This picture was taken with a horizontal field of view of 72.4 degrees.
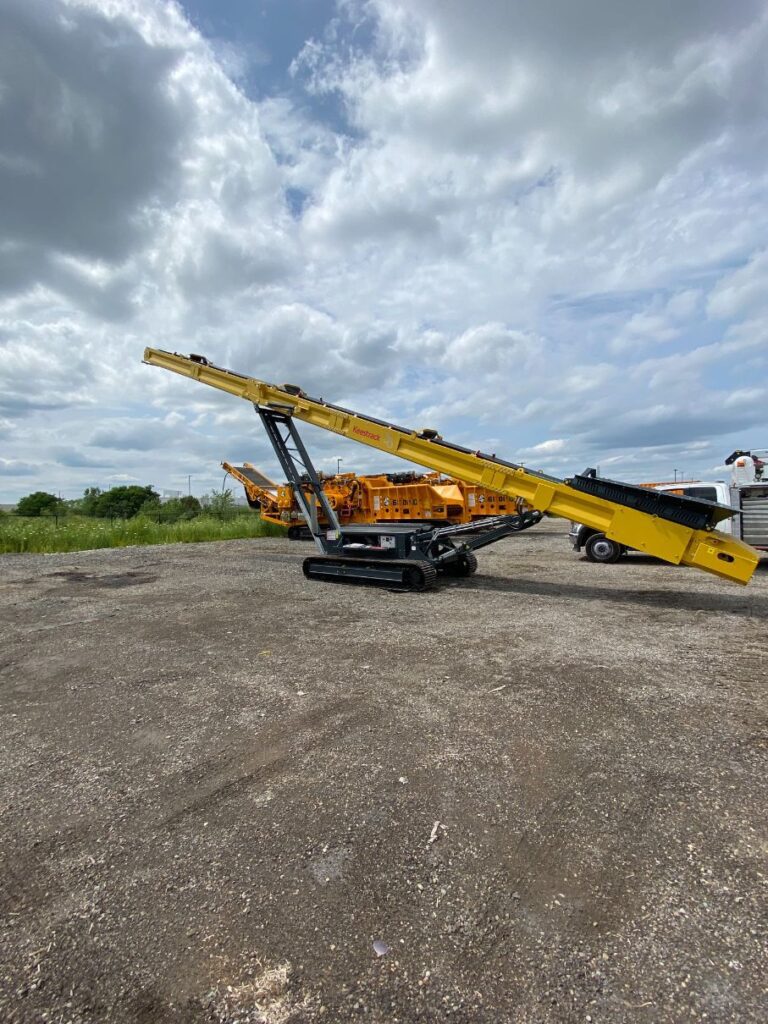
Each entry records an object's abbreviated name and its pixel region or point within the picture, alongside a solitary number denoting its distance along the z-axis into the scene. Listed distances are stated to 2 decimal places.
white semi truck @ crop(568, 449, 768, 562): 10.60
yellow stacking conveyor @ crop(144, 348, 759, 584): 7.09
